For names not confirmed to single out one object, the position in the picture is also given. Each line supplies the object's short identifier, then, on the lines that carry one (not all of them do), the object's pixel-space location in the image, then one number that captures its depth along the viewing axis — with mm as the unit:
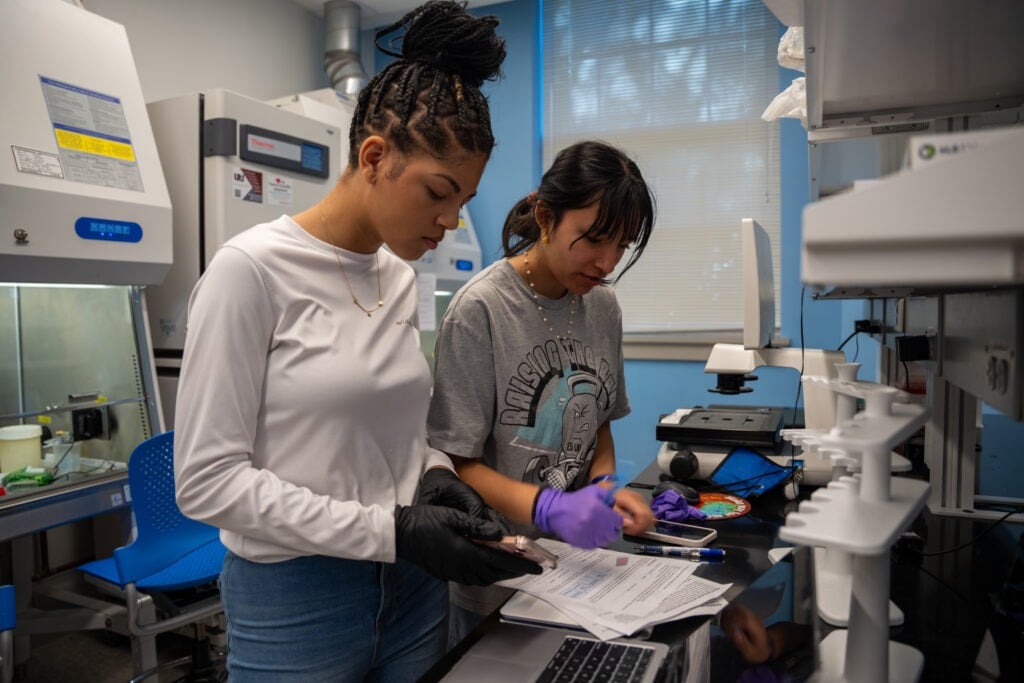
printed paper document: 810
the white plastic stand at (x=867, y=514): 512
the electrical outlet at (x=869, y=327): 1954
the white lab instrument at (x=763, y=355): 1424
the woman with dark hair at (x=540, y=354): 1076
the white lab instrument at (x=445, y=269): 3037
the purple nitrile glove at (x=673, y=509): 1224
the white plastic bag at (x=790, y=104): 1555
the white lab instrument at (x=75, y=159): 1708
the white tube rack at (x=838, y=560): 688
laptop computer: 723
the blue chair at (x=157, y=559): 1769
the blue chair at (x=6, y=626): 1396
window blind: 3158
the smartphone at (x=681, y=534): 1097
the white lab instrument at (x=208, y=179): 2273
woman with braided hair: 764
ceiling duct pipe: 3498
